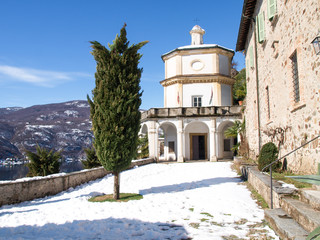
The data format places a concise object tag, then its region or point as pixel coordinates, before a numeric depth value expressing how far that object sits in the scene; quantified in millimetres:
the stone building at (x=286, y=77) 6941
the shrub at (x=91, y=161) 16719
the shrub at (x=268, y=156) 9545
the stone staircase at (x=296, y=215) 3770
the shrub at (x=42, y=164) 12672
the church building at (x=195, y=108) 23797
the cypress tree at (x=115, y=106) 9312
